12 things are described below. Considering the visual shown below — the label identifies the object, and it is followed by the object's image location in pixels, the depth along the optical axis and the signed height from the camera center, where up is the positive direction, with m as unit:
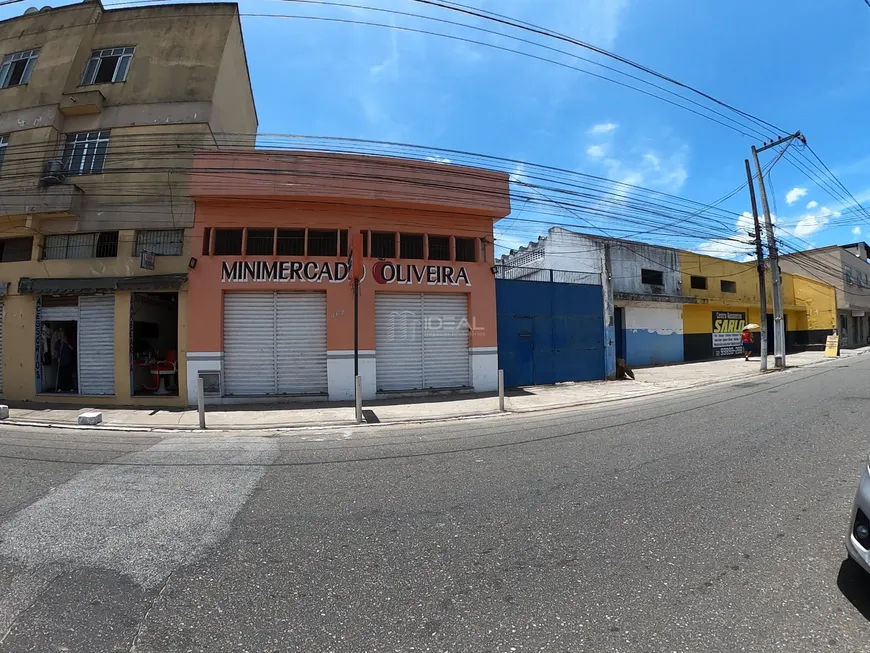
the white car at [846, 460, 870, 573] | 2.28 -1.07
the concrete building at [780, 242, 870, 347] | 35.94 +4.81
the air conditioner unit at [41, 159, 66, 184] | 11.89 +4.84
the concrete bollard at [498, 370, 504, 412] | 10.28 -1.25
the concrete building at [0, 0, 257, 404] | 11.70 +4.23
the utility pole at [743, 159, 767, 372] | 18.50 +2.41
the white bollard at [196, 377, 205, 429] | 8.63 -1.17
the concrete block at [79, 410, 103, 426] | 8.95 -1.50
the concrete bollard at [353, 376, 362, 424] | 9.00 -1.10
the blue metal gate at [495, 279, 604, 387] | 14.10 +0.19
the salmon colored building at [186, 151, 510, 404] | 11.59 +1.73
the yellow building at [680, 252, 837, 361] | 24.09 +1.84
